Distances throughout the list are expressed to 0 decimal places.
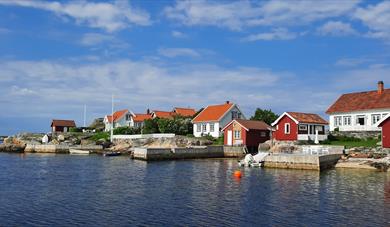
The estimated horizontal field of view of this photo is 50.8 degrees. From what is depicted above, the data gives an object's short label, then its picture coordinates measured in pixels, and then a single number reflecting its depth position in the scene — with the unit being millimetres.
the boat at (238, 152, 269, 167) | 45500
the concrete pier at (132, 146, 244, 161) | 54731
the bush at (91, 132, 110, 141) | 85475
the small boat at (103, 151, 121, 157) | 64250
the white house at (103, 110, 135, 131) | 100800
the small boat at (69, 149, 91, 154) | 70350
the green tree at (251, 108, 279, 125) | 74000
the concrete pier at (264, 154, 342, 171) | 41469
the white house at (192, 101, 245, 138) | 72062
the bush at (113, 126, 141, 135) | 84188
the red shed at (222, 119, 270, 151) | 60969
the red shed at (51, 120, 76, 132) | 104812
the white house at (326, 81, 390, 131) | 55469
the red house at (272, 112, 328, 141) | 55038
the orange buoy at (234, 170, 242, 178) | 36525
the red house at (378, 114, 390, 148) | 44906
